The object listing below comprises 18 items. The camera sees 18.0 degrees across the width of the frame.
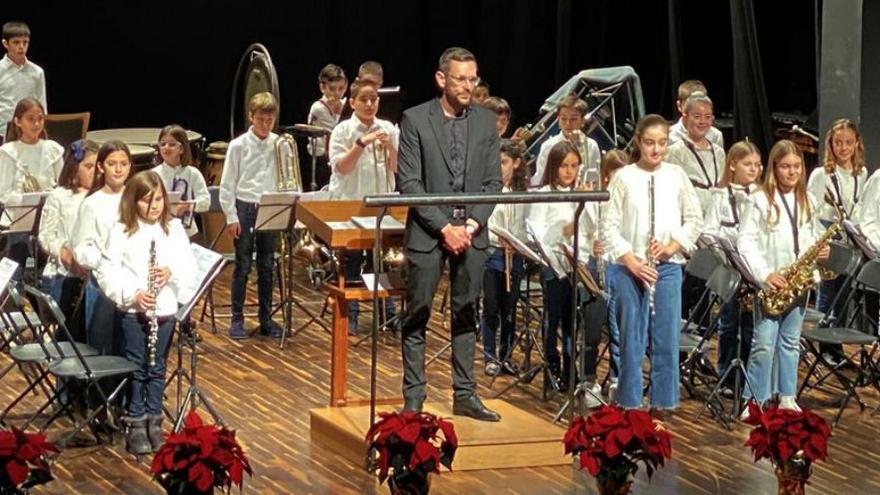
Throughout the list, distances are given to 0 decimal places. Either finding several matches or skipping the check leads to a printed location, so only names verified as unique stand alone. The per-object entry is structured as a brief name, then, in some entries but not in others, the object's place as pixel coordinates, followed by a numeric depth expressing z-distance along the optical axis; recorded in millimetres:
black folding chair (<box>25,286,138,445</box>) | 13747
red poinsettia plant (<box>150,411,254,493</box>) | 10192
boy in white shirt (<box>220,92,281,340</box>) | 18478
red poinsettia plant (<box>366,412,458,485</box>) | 10639
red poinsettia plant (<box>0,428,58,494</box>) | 10011
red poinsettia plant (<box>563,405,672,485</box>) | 10790
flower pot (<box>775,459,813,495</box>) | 11013
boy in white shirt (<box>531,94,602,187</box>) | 18563
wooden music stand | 13904
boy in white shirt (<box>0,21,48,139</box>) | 22244
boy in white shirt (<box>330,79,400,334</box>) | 18080
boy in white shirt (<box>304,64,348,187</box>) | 22244
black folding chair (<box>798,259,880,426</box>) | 15388
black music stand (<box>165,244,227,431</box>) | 13868
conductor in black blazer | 13288
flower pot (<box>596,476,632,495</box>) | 10826
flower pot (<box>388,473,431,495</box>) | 10675
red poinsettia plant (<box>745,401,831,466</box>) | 10953
